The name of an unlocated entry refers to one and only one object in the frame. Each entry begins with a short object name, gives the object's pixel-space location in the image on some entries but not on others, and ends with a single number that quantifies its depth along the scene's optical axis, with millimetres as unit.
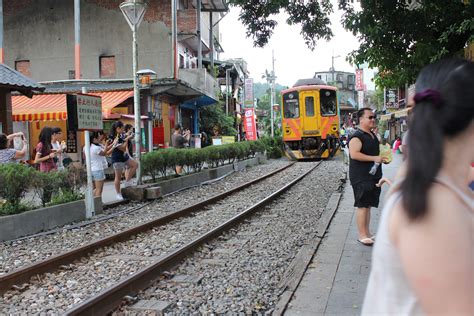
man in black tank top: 5801
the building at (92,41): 22766
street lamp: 11031
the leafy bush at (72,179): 8664
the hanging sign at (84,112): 8477
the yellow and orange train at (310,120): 21922
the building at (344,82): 73688
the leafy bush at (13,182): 7281
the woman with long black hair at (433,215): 1122
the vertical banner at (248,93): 36562
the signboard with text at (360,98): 55406
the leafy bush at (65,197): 8430
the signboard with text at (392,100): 37562
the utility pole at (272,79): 39281
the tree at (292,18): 9867
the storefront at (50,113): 16109
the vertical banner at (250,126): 29406
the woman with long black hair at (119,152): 10523
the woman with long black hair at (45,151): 9430
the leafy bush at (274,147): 27516
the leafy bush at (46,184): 7986
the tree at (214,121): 29297
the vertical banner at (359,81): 49594
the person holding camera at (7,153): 8398
